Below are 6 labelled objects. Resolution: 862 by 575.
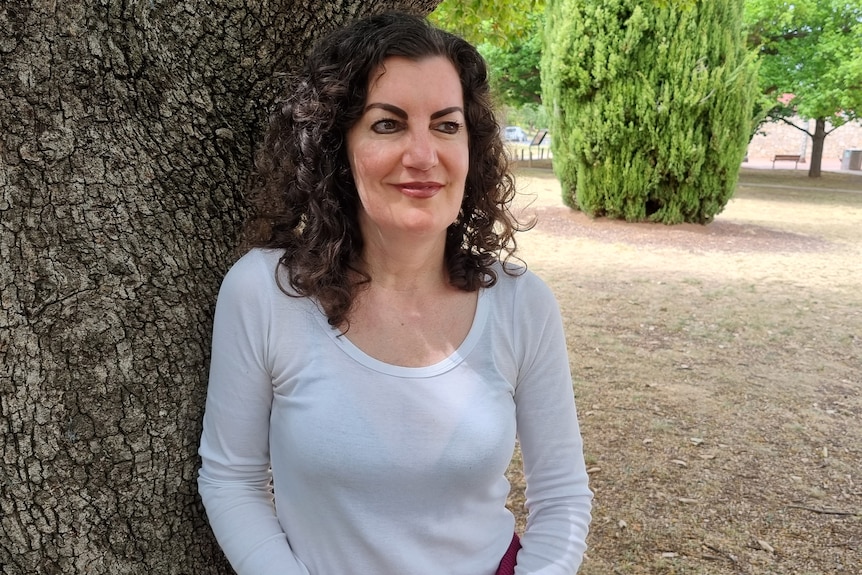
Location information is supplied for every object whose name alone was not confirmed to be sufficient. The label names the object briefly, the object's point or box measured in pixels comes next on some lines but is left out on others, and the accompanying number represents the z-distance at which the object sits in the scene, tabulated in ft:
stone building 121.70
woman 4.64
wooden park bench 102.01
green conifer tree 36.14
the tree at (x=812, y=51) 63.21
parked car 152.72
